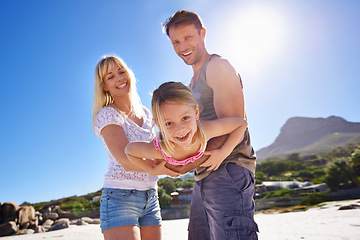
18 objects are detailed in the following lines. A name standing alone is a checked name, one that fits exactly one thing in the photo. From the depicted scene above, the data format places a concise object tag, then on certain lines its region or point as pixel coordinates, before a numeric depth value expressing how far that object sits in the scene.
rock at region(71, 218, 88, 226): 14.04
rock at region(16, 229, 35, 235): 13.66
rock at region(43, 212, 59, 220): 17.76
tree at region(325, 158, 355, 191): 25.16
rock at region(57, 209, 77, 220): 19.48
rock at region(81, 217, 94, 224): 15.29
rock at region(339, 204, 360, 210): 11.52
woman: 2.21
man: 1.95
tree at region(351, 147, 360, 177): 25.03
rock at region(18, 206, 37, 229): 15.18
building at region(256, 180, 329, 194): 29.46
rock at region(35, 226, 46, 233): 13.16
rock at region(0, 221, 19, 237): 13.62
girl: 1.85
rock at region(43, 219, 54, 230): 15.79
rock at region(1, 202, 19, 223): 15.53
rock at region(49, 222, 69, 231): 12.76
